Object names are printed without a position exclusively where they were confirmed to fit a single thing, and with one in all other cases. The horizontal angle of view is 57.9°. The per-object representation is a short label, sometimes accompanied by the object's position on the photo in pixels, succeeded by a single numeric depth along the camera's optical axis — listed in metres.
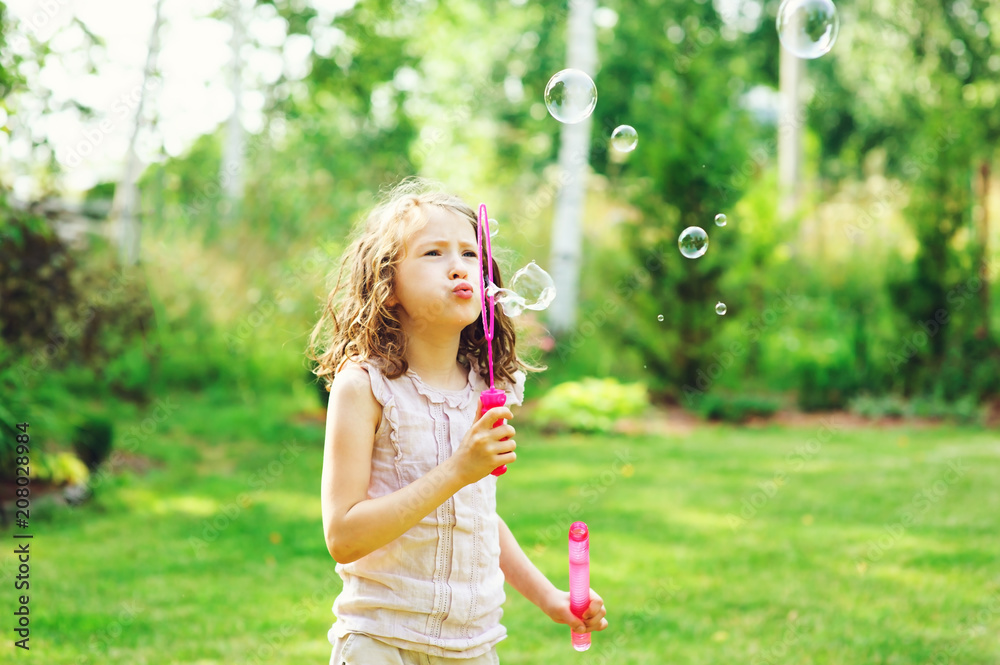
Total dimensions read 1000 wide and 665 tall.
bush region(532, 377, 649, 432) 7.69
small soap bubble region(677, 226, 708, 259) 2.89
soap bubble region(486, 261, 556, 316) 2.10
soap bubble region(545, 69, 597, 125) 2.75
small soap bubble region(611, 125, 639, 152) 2.85
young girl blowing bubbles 1.64
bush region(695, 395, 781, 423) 8.25
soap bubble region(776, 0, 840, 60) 3.21
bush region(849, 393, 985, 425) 8.03
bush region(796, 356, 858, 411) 8.70
